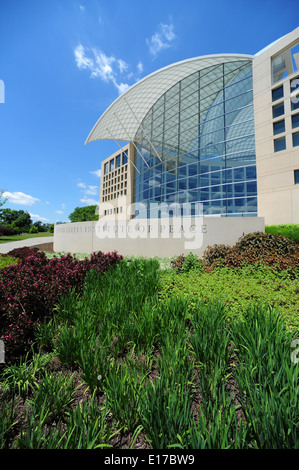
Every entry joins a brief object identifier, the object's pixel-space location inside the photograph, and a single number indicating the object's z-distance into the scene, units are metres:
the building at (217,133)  13.61
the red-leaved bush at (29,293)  2.64
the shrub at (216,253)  7.18
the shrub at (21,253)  8.32
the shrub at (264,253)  5.79
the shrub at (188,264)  6.69
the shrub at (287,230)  9.81
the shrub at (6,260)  6.46
